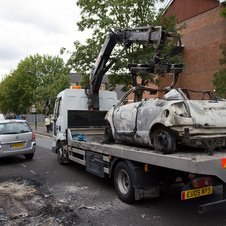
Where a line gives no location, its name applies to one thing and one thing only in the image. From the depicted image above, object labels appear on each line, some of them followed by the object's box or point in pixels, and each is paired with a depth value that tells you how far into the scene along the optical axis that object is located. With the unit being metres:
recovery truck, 3.38
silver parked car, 8.41
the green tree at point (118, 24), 11.48
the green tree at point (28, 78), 43.47
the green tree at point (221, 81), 12.04
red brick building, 21.27
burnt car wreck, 3.83
